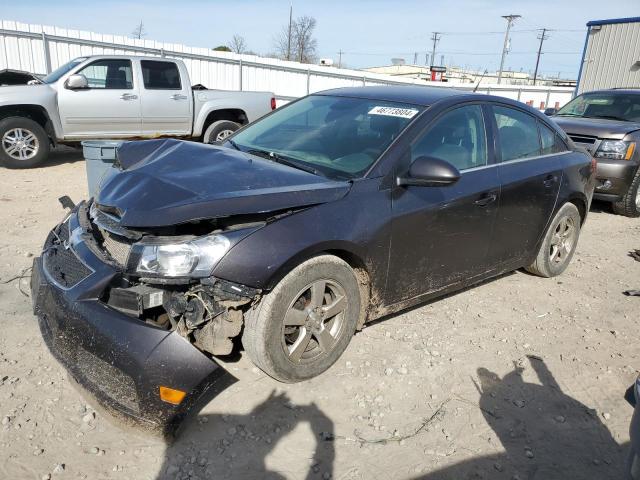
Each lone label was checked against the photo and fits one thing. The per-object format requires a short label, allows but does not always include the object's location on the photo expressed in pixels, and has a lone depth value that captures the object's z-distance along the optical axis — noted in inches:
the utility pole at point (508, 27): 2038.6
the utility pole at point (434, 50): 2979.8
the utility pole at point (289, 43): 1815.9
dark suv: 285.1
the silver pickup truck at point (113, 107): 340.2
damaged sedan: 98.3
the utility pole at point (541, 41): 2925.7
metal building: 652.1
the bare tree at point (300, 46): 1927.7
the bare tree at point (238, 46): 1829.5
